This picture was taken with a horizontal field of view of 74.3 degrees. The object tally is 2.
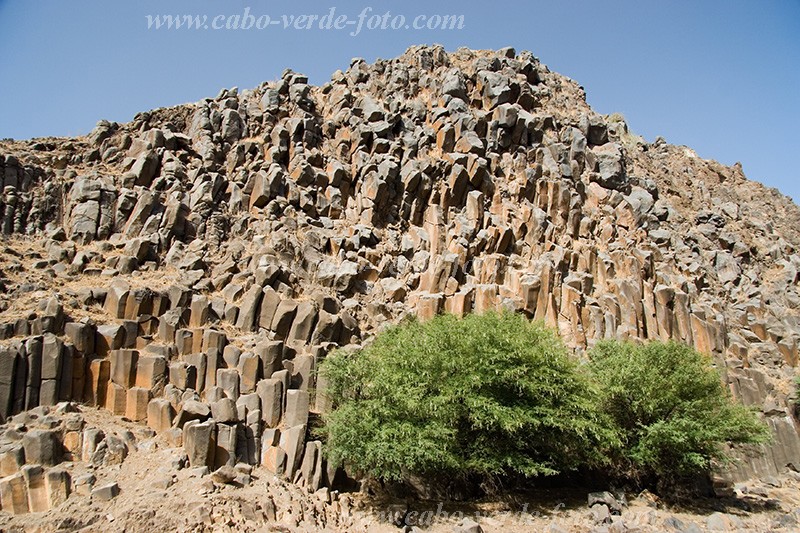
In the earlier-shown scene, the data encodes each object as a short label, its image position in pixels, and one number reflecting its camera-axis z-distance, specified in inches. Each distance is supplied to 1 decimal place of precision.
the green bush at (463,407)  775.7
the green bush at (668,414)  880.3
